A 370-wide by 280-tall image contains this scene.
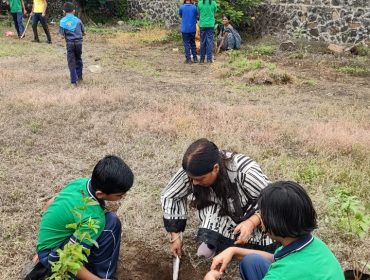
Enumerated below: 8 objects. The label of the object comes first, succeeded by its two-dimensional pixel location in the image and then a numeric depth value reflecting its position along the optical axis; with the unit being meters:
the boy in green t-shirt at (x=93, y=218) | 2.61
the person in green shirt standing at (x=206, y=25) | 10.39
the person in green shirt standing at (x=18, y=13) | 12.86
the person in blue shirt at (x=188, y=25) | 10.52
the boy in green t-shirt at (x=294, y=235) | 1.90
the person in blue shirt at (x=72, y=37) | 7.69
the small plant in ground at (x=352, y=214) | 2.54
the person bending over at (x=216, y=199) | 2.79
